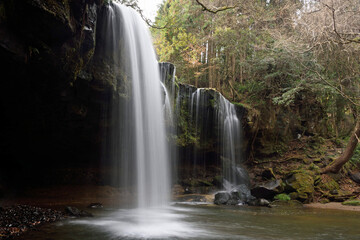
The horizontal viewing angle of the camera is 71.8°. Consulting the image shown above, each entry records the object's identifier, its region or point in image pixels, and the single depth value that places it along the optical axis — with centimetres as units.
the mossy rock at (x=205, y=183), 1494
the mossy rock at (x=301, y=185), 1238
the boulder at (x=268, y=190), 1253
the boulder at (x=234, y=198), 1162
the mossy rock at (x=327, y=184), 1323
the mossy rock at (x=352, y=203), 1130
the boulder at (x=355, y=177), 1411
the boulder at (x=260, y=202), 1133
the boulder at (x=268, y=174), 1548
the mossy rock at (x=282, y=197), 1205
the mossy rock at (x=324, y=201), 1233
